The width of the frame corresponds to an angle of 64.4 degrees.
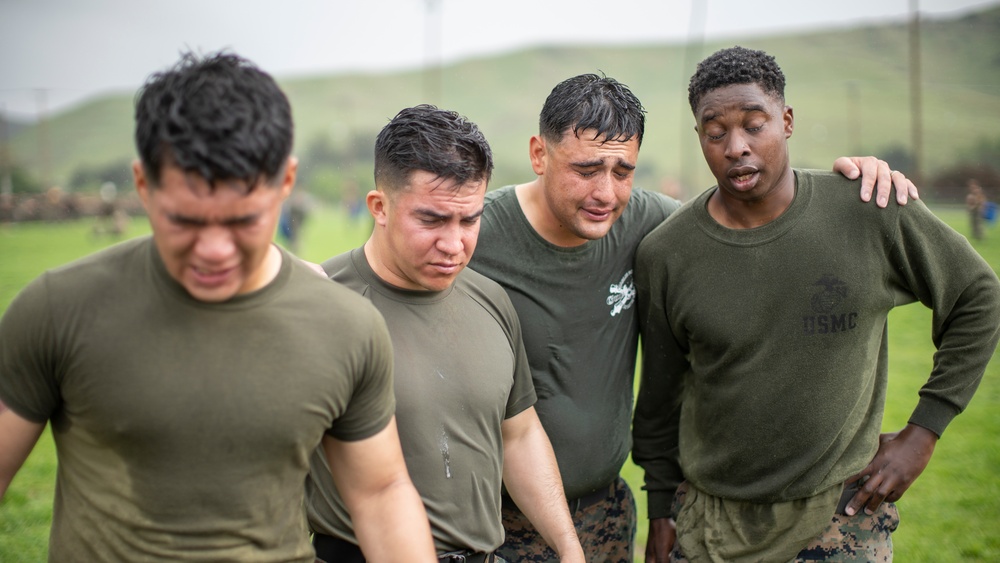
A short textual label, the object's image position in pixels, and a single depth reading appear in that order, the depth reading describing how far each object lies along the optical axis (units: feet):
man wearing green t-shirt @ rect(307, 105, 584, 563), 9.01
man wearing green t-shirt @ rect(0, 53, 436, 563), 6.41
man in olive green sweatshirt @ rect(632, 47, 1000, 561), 10.26
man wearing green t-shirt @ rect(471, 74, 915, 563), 11.08
